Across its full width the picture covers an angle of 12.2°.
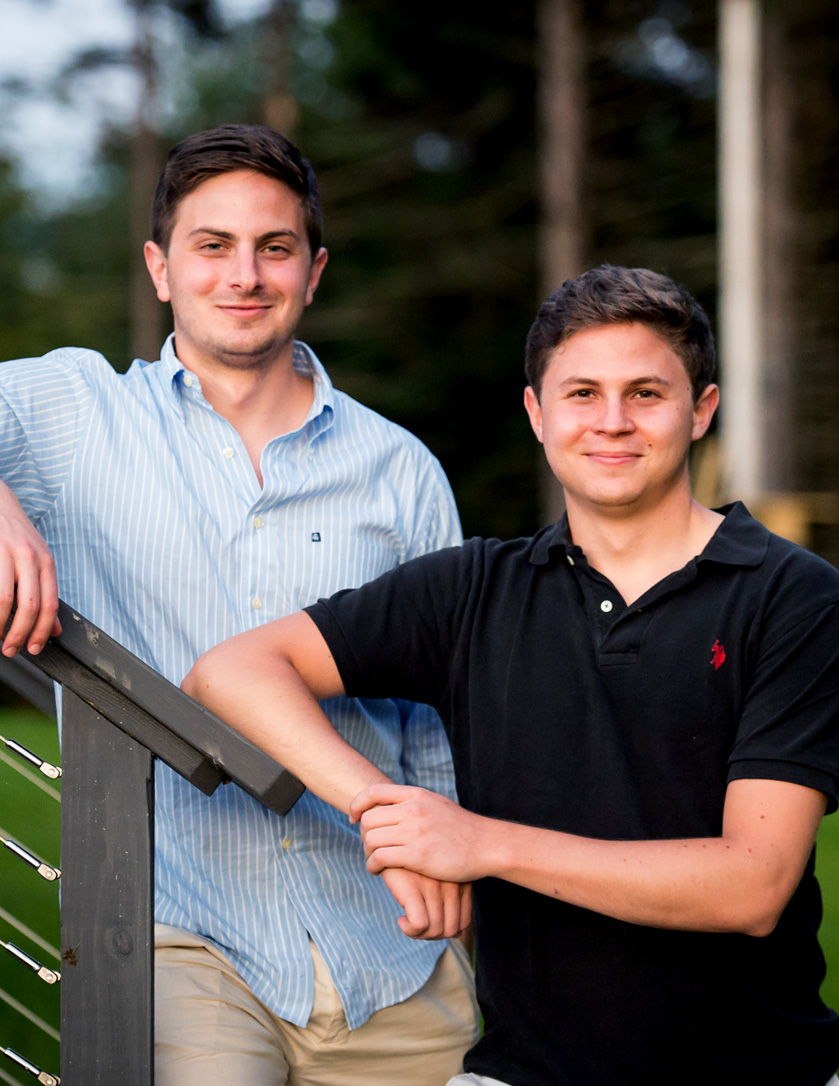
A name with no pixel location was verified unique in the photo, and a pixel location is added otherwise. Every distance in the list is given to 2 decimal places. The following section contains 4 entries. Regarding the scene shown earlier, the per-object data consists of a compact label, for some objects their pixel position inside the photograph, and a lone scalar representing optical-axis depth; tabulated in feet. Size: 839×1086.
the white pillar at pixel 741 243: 34.14
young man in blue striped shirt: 11.92
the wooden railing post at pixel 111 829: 11.03
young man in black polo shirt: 11.31
